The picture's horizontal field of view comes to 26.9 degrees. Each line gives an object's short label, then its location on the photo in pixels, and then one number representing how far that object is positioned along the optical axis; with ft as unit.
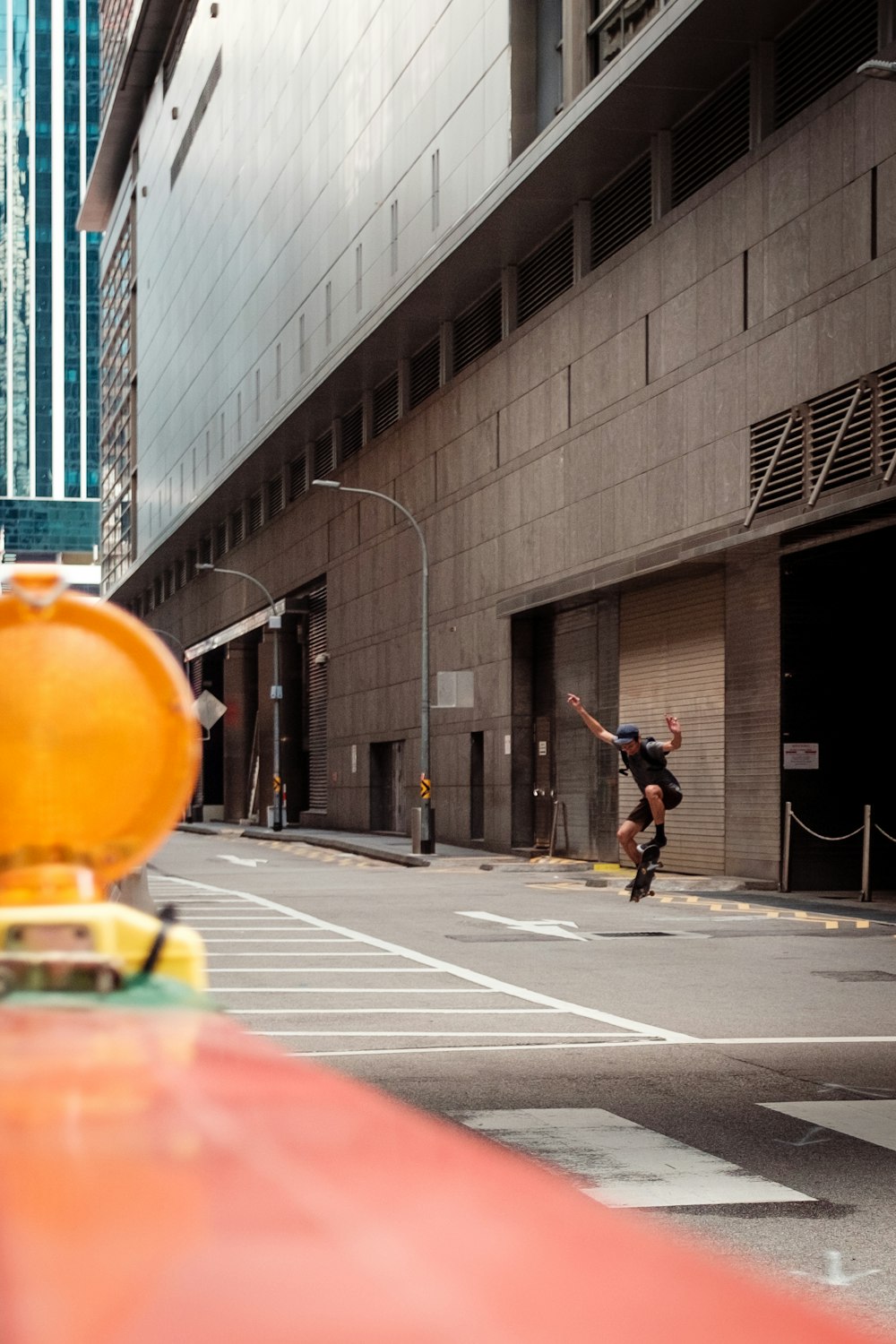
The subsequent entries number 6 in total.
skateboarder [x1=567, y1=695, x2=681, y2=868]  67.92
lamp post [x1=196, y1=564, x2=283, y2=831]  178.40
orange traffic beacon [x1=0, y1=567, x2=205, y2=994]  5.12
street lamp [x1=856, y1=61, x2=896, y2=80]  55.98
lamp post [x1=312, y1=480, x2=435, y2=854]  125.00
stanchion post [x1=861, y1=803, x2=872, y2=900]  75.41
